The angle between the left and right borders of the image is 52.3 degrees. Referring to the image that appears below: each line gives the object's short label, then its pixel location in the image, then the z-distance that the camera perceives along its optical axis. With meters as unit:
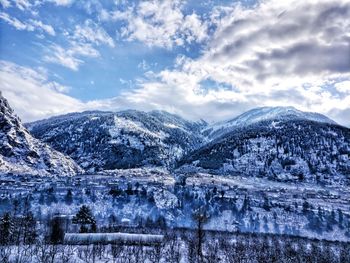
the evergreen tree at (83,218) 102.00
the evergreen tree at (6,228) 71.56
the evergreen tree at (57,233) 73.72
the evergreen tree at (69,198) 165.23
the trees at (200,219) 69.68
